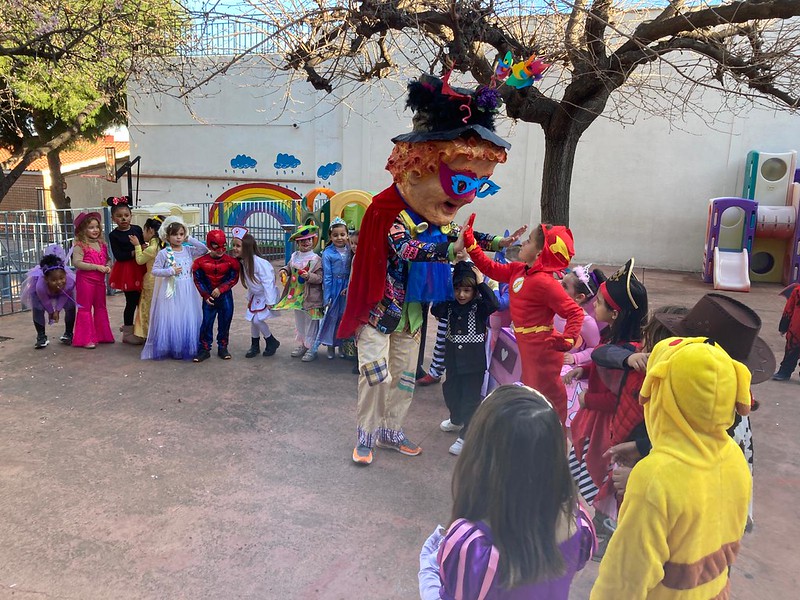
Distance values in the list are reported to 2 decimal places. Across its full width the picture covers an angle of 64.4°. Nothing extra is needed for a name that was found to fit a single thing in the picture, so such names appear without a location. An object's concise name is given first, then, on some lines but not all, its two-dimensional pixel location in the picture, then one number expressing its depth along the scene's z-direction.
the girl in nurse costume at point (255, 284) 6.49
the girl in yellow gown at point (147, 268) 6.73
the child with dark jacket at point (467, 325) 4.27
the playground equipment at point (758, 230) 11.94
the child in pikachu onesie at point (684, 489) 1.63
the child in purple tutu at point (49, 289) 6.61
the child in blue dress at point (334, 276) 6.20
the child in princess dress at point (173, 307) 6.35
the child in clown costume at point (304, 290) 6.32
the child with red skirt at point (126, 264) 6.84
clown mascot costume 3.84
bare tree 5.57
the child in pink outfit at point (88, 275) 6.75
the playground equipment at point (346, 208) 7.00
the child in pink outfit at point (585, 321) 3.98
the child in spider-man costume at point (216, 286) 6.31
